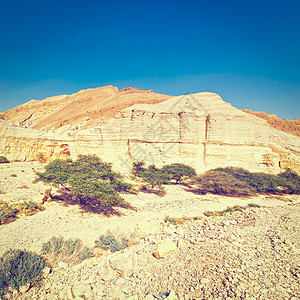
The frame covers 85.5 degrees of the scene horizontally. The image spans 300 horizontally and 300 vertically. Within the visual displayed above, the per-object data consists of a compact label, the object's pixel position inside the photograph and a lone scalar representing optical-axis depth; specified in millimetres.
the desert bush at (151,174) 15875
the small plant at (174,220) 9253
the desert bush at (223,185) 16125
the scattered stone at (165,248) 5926
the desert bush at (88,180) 10169
